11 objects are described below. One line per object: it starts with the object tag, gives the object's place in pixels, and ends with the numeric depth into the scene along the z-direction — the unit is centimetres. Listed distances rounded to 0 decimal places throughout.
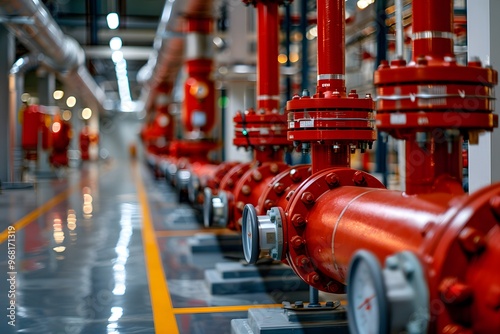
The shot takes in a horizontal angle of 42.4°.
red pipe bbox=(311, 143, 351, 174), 326
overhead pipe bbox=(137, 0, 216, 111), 741
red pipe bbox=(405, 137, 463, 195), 214
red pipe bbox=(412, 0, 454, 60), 211
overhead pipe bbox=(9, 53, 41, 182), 1259
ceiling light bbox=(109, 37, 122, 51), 1413
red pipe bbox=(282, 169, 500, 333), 159
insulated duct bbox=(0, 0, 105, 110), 816
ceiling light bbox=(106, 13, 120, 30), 804
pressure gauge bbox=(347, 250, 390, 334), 157
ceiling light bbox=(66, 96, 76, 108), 2528
